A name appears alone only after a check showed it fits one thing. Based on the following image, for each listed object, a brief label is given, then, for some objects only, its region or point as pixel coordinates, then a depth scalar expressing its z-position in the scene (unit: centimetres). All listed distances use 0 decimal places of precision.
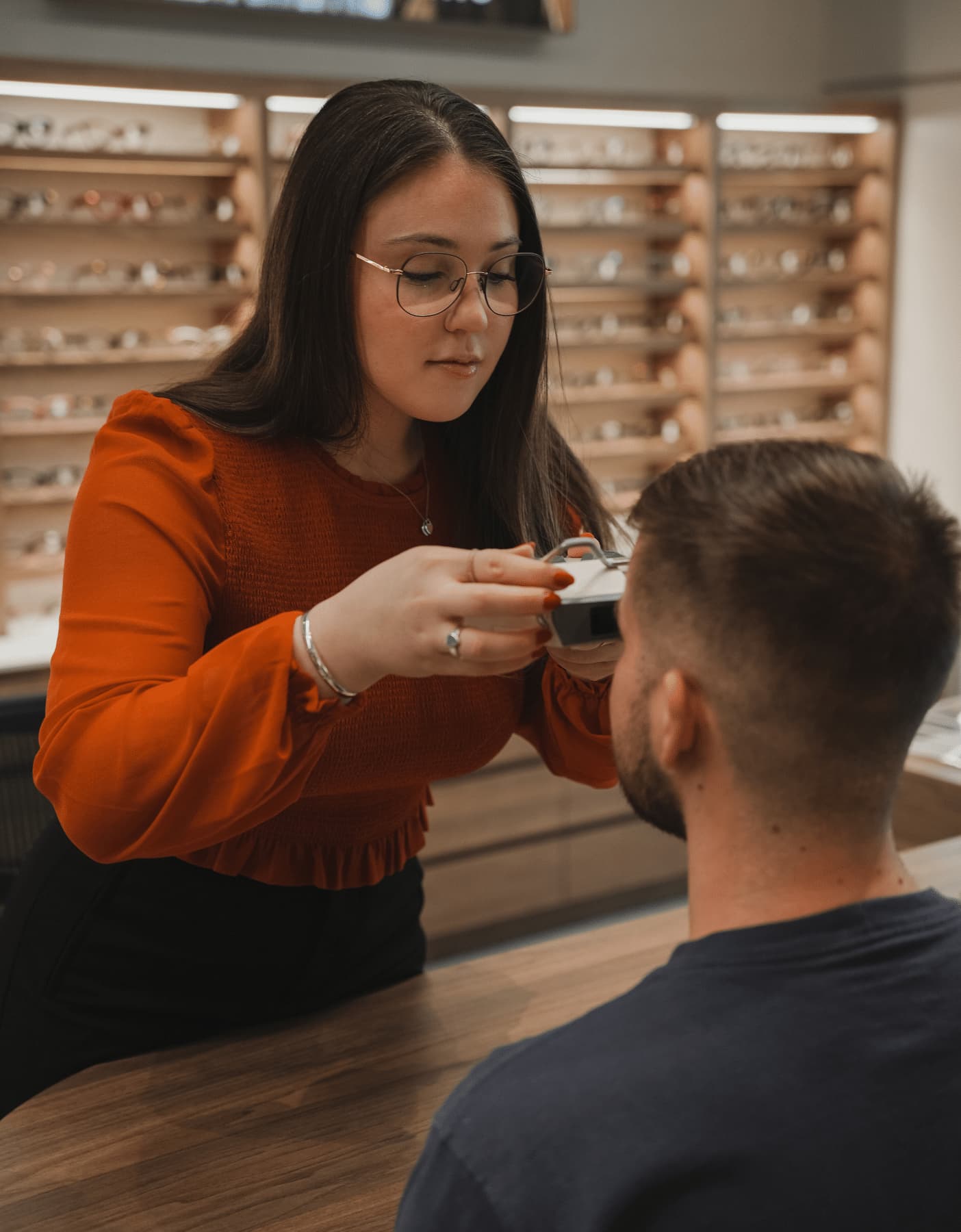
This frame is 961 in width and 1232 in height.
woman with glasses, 119
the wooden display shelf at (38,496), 371
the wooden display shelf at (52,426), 364
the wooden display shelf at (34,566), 376
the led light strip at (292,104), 384
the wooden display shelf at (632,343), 462
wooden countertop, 109
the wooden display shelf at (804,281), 483
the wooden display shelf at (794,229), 482
